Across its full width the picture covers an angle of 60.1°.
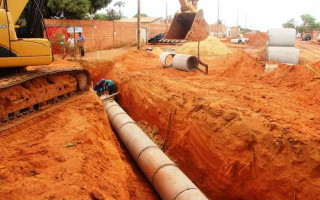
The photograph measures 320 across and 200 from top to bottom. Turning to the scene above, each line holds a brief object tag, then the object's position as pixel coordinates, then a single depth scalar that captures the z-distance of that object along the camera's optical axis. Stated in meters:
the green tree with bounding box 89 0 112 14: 24.27
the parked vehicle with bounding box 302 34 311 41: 48.69
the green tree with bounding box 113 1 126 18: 46.62
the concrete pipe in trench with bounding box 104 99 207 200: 6.05
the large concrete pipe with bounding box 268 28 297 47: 15.02
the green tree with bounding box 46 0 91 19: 21.58
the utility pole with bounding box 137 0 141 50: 21.09
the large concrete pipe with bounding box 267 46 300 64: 14.70
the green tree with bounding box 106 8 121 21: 37.56
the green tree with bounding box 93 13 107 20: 37.47
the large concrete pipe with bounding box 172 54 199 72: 13.78
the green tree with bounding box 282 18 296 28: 71.54
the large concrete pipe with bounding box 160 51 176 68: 14.80
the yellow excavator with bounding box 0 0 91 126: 6.07
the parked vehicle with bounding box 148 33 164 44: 34.06
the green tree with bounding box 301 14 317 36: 64.56
